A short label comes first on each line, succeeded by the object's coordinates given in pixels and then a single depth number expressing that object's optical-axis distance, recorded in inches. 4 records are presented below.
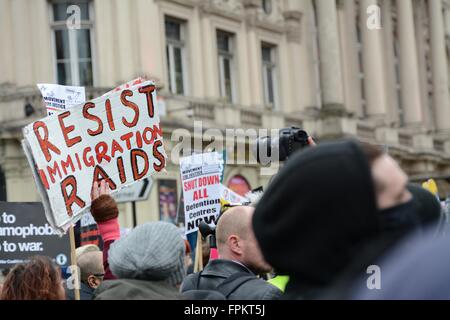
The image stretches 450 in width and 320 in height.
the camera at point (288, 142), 178.5
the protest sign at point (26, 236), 296.4
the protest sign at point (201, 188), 335.3
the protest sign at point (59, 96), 265.6
